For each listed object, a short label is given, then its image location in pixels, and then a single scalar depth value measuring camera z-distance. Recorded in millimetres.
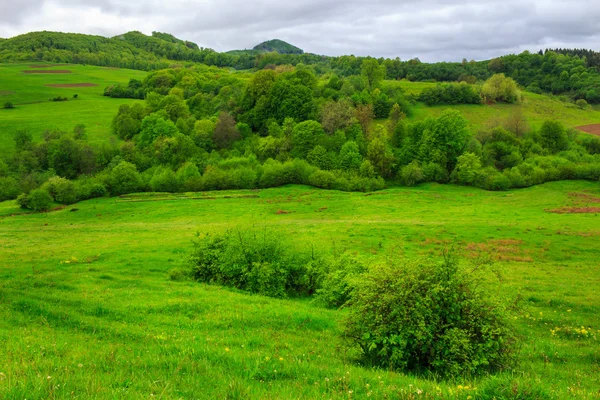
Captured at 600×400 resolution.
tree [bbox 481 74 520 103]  125125
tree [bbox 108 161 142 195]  78875
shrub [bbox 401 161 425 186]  83875
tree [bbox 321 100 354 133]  100438
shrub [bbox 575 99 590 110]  131625
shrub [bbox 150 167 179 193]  80938
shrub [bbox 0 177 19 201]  78812
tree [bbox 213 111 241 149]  106188
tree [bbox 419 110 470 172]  88688
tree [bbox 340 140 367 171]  88375
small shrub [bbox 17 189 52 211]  67375
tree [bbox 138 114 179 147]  104938
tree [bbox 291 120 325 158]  94438
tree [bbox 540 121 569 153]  94562
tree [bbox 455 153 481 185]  80625
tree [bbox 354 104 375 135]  103875
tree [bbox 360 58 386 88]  125688
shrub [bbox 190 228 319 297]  22963
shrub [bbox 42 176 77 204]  72562
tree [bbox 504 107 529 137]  99625
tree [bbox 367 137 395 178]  89250
